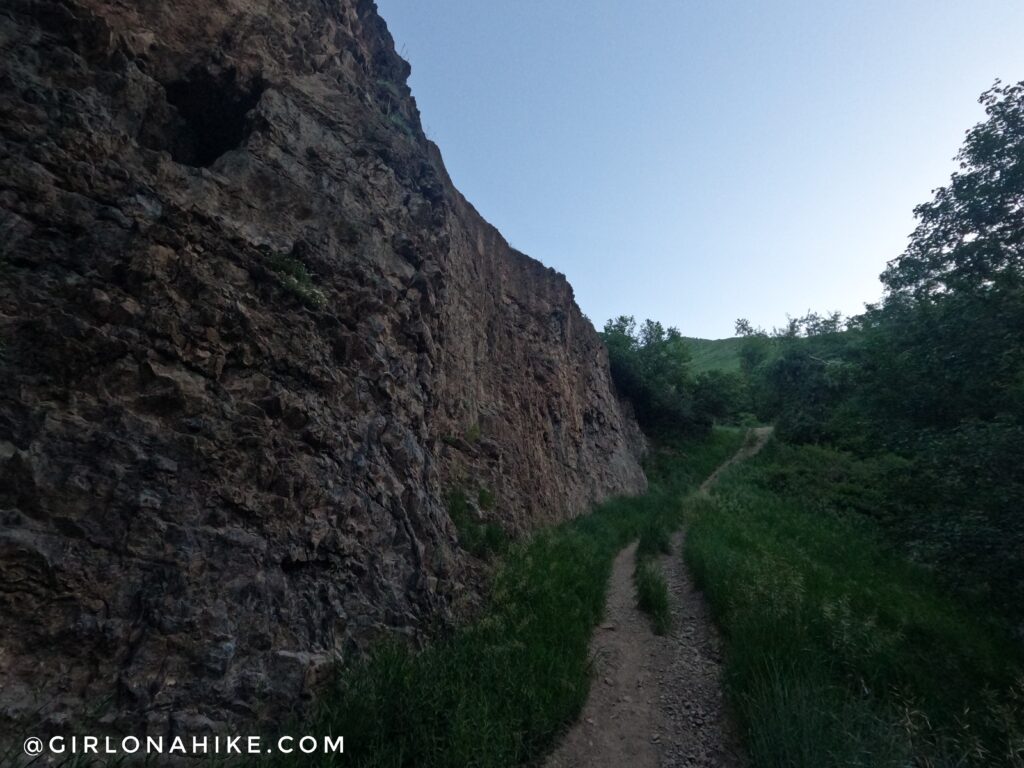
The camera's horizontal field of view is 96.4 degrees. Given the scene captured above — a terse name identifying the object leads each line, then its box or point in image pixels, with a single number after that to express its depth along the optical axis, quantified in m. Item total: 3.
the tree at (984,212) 7.38
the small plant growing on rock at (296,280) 5.83
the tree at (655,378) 25.84
